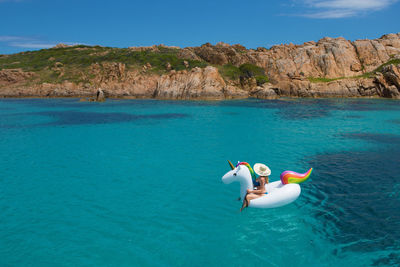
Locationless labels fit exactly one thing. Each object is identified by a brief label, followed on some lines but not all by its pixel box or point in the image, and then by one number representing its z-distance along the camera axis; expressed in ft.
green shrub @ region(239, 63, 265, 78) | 307.37
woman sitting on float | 32.83
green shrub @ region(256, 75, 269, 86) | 302.88
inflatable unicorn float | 32.35
